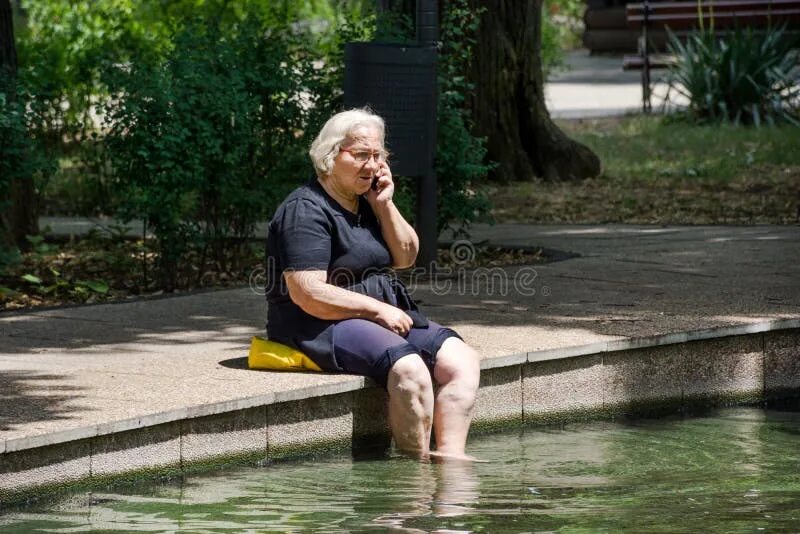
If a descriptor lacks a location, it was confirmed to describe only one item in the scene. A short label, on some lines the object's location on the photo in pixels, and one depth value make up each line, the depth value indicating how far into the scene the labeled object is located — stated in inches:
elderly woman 474.6
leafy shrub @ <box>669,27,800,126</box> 1385.3
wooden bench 1739.7
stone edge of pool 415.2
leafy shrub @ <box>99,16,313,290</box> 685.9
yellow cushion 489.4
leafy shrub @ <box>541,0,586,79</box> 2723.9
